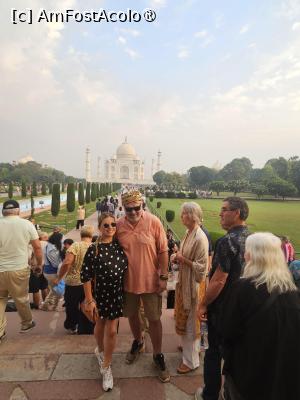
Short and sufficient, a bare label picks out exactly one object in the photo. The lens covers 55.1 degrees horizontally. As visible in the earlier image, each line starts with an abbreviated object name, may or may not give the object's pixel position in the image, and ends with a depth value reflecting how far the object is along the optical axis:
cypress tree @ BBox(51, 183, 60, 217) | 17.98
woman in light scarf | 2.39
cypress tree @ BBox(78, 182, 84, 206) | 26.29
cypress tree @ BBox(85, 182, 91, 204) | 28.99
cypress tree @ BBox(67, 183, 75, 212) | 21.33
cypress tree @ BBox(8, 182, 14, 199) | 28.66
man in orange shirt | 2.37
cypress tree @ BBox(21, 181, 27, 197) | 32.19
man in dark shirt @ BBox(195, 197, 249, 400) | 1.95
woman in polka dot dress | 2.28
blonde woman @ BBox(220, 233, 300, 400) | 1.38
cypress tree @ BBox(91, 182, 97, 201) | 32.12
